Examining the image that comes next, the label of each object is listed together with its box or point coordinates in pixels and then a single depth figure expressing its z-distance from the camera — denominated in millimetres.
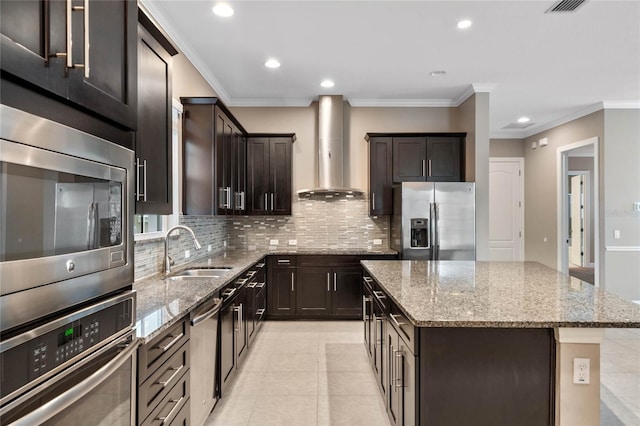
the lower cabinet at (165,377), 1345
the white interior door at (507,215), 6641
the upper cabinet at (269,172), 4645
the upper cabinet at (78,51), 731
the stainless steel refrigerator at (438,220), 4137
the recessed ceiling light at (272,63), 3595
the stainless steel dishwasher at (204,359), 1881
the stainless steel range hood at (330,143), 4641
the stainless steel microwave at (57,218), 694
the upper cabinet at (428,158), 4578
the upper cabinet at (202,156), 2980
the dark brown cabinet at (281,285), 4363
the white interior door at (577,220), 8678
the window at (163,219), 2659
